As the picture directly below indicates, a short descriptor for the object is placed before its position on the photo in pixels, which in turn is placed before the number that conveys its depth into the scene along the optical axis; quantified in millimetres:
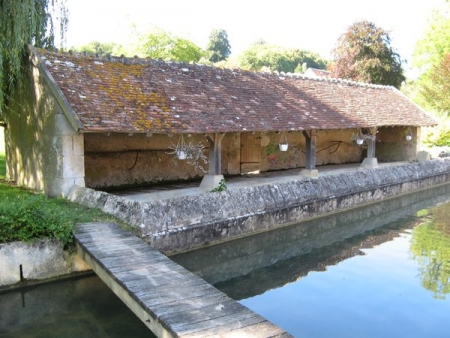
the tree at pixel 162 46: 36719
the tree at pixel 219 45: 63988
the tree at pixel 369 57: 25656
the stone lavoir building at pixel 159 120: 9039
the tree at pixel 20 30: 8844
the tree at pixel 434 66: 25688
